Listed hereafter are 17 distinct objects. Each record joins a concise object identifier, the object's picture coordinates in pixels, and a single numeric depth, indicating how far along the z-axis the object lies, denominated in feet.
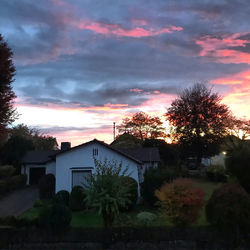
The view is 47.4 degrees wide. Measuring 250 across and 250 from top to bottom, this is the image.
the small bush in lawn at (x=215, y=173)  106.01
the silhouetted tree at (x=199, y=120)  131.85
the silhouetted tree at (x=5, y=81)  72.51
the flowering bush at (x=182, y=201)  38.81
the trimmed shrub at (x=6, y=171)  88.58
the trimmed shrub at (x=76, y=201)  64.23
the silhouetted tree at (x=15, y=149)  109.91
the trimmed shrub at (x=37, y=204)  68.56
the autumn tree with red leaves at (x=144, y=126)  196.95
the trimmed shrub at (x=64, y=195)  67.04
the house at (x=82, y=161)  75.05
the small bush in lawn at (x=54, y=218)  38.81
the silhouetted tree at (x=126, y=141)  164.66
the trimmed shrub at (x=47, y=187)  78.89
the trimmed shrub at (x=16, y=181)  92.28
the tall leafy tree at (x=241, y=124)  163.80
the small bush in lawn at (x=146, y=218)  43.98
